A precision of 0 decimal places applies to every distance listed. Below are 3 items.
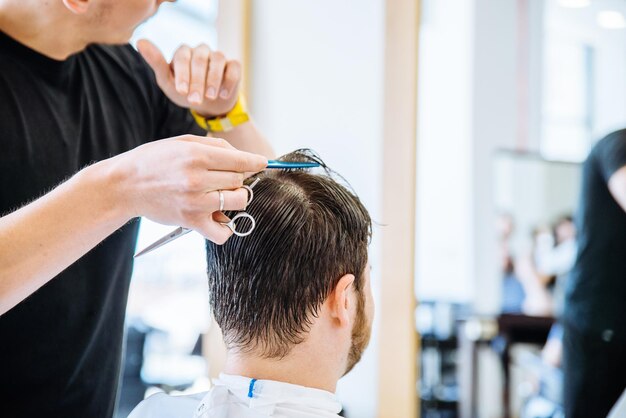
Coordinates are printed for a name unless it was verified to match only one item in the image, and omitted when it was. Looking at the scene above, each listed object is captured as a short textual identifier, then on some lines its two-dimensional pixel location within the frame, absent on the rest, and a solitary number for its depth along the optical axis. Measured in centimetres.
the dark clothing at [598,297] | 127
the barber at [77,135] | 126
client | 114
